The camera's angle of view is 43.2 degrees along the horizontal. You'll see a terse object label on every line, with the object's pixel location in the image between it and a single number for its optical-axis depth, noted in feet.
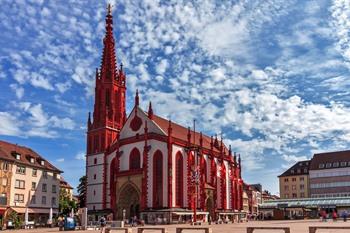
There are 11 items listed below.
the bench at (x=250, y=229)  83.52
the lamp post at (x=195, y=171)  215.96
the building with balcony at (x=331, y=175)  389.80
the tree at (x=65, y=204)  320.93
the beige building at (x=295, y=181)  441.27
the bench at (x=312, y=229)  76.08
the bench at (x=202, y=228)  85.09
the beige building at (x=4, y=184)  226.99
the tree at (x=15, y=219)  201.83
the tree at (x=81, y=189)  336.45
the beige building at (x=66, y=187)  383.26
